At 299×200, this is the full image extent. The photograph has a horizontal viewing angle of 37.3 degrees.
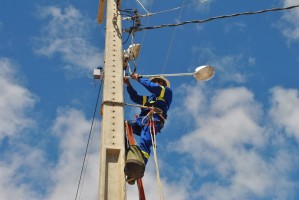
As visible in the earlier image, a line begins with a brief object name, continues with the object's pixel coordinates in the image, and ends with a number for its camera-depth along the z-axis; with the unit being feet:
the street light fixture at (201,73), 17.56
